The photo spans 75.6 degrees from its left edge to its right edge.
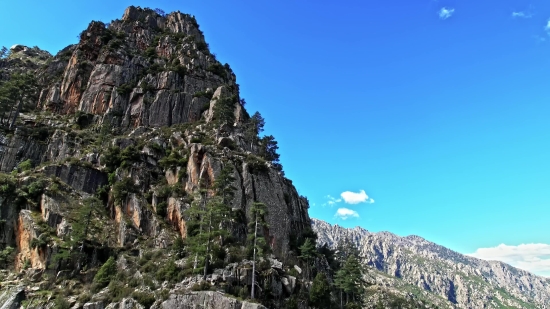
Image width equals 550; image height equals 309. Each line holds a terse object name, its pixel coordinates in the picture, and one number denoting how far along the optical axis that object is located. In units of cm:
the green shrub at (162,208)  5403
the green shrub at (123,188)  5444
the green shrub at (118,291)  3678
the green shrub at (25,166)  5990
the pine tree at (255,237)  4088
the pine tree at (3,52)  11825
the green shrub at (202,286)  3712
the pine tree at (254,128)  8144
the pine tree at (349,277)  6172
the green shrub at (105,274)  3981
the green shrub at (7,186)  4822
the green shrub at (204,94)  8931
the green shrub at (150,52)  10012
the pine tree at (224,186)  4988
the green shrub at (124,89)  8625
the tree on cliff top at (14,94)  7231
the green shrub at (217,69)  10056
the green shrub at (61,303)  3569
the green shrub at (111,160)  6175
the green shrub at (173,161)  6312
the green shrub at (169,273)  3989
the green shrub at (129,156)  6044
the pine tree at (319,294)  4500
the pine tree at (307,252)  5844
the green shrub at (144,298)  3581
